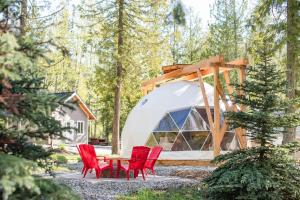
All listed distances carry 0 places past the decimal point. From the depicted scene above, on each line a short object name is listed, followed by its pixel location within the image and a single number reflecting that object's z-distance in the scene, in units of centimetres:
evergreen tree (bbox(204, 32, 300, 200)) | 664
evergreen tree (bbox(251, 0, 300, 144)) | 1214
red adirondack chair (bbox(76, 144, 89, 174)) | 1000
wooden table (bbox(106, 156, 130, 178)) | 1038
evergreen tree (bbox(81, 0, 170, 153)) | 1983
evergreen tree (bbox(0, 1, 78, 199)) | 300
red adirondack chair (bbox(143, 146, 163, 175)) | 1078
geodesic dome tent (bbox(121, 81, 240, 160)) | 1448
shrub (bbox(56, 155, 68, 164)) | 1519
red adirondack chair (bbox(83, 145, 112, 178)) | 998
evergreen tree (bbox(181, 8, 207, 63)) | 3173
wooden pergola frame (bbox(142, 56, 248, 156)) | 1277
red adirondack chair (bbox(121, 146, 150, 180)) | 982
